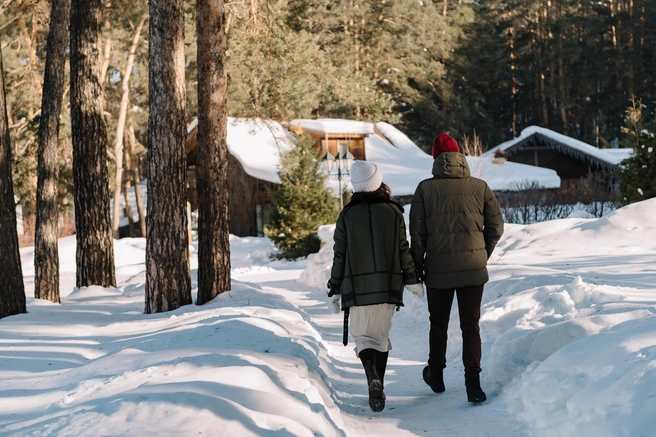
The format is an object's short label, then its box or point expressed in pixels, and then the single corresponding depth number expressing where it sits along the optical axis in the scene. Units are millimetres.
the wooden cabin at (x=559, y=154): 38375
